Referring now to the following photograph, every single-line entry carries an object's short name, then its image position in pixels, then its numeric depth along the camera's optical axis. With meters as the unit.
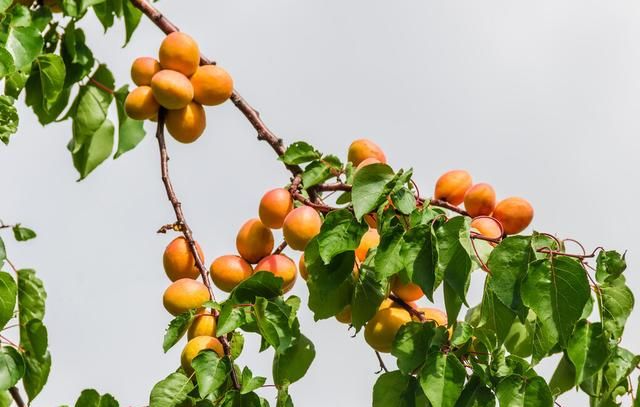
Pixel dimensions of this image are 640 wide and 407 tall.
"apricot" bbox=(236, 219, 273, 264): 5.13
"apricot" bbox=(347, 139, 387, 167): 5.37
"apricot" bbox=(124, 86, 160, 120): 5.41
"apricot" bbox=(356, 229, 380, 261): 4.91
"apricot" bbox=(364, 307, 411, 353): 4.78
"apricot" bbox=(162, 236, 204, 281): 5.10
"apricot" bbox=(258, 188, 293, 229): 5.03
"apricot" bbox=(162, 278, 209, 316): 4.87
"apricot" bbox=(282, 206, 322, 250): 4.79
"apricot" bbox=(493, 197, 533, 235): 4.97
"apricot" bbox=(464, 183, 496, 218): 5.01
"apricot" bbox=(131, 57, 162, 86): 5.51
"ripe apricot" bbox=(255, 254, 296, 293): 4.93
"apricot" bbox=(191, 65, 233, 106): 5.49
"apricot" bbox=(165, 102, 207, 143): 5.44
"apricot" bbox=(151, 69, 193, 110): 5.28
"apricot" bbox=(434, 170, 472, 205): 5.18
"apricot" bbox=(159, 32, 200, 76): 5.48
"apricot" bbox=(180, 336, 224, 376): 4.64
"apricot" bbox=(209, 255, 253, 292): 5.04
